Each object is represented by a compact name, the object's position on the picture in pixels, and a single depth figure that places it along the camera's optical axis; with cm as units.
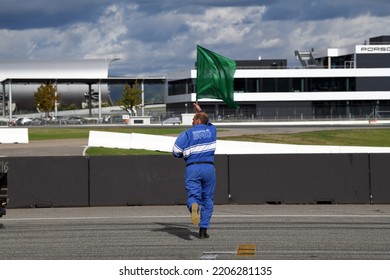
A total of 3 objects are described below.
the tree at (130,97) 10731
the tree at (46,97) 10862
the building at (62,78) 11481
